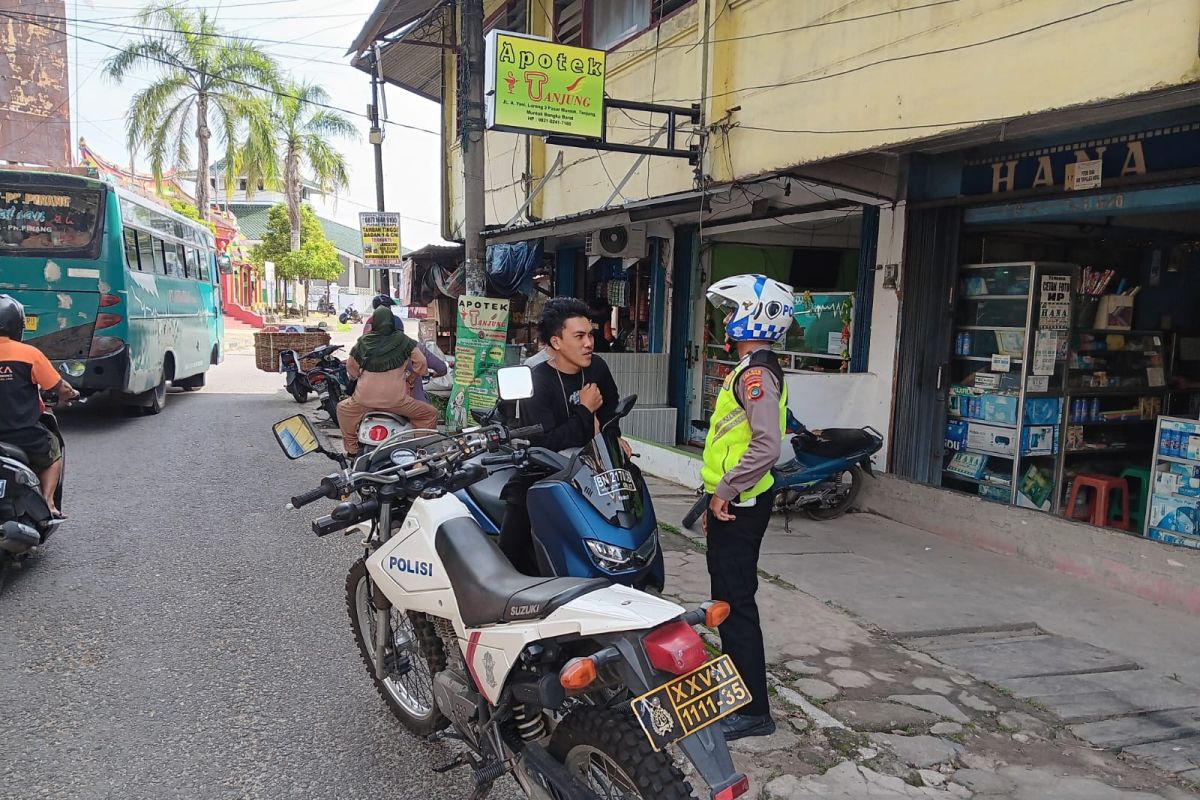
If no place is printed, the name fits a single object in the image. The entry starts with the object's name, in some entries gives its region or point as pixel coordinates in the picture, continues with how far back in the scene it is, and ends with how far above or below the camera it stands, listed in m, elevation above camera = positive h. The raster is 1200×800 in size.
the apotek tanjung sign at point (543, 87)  6.93 +1.96
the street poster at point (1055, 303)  6.19 +0.18
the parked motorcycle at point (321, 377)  11.30 -1.14
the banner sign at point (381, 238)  15.62 +1.27
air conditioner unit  10.35 +0.91
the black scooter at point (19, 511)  4.56 -1.30
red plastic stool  6.27 -1.32
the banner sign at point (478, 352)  9.31 -0.52
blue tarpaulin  13.43 +0.69
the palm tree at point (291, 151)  29.38 +5.89
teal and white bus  9.52 +0.23
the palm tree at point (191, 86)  26.62 +7.40
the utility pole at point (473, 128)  8.75 +1.97
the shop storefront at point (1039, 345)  6.23 -0.15
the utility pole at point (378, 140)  15.53 +3.60
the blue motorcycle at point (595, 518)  2.49 -0.65
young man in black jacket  3.52 -0.34
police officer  3.09 -0.66
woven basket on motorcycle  14.33 -0.80
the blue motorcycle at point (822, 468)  6.25 -1.17
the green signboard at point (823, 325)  7.69 -0.07
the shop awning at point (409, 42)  13.41 +4.96
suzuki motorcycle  2.01 -0.95
